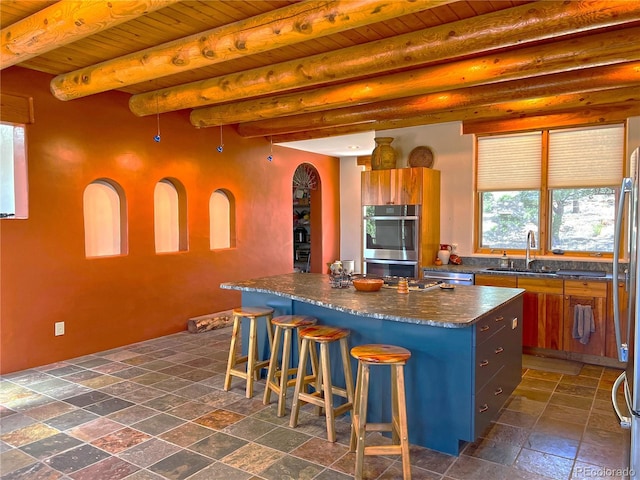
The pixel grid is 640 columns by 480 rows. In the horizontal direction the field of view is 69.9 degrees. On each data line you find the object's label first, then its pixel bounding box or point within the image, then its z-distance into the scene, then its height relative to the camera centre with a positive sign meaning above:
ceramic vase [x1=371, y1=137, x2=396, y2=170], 5.73 +0.84
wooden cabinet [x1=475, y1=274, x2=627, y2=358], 4.30 -0.88
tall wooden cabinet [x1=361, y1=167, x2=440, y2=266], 5.35 +0.34
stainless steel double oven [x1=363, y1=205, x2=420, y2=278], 5.38 -0.22
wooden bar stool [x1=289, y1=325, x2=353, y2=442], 2.87 -1.02
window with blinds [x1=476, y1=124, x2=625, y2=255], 4.84 +0.37
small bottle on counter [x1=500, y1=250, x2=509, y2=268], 5.22 -0.46
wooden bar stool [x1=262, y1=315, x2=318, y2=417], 3.22 -1.03
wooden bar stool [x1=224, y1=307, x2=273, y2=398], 3.58 -0.99
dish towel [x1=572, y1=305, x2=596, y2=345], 4.33 -0.98
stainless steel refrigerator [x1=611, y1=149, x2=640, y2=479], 1.75 -0.41
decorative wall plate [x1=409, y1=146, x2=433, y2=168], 5.75 +0.82
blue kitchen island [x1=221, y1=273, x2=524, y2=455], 2.61 -0.78
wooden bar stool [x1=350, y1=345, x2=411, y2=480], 2.41 -1.01
